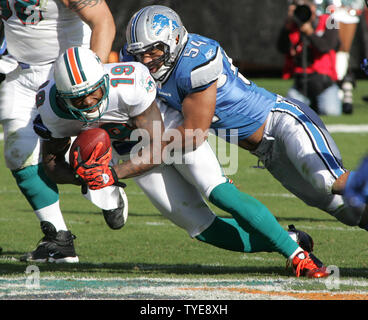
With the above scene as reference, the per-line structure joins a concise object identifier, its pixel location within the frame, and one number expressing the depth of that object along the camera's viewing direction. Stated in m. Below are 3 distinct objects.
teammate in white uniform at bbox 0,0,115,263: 9.85
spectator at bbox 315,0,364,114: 25.81
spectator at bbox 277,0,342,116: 24.31
